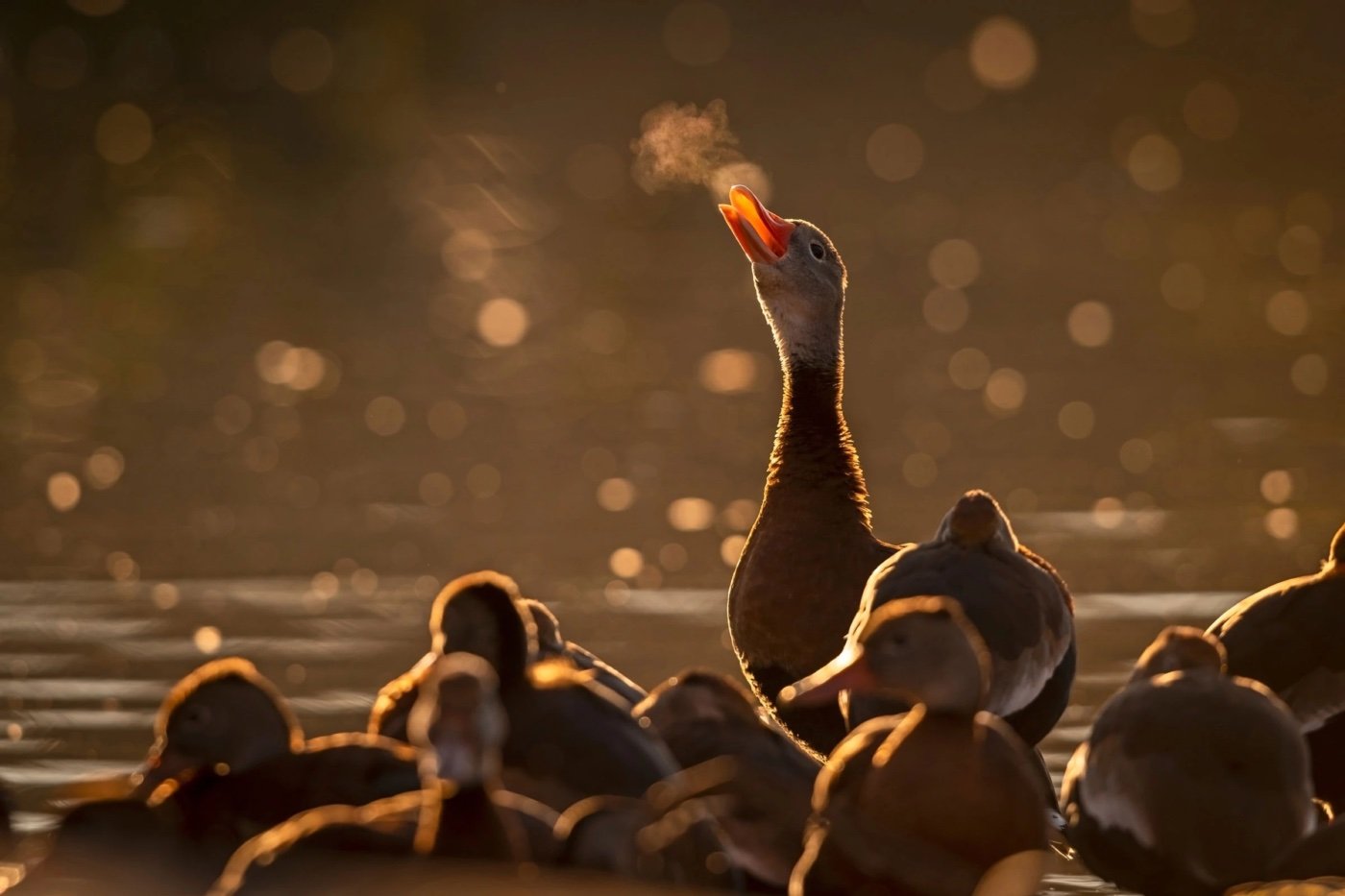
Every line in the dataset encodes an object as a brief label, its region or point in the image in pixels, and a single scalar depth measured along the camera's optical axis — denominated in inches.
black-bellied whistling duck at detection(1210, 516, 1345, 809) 575.8
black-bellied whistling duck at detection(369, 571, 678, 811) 508.7
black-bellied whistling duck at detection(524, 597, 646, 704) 624.7
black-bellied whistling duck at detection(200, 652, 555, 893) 414.0
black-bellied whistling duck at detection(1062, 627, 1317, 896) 495.5
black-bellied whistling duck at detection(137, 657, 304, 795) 512.1
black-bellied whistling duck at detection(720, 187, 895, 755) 660.1
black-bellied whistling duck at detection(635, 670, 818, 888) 499.2
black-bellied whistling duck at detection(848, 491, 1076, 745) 573.3
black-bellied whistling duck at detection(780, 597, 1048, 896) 460.1
